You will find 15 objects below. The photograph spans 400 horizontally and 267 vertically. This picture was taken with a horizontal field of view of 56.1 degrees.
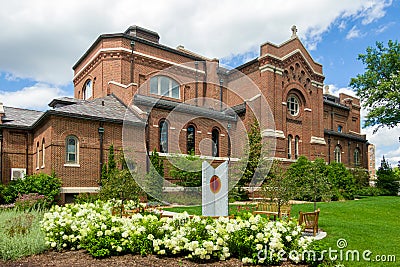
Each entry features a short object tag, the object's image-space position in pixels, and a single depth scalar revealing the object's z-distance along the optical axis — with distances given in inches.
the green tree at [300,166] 1141.1
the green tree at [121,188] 538.0
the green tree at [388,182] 1408.7
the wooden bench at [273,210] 517.3
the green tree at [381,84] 1421.5
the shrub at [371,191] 1290.6
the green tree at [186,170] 975.0
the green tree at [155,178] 883.9
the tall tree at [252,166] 1054.4
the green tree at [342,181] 1127.6
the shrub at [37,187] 804.6
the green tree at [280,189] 497.0
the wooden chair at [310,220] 445.7
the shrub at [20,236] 334.0
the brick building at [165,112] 900.6
